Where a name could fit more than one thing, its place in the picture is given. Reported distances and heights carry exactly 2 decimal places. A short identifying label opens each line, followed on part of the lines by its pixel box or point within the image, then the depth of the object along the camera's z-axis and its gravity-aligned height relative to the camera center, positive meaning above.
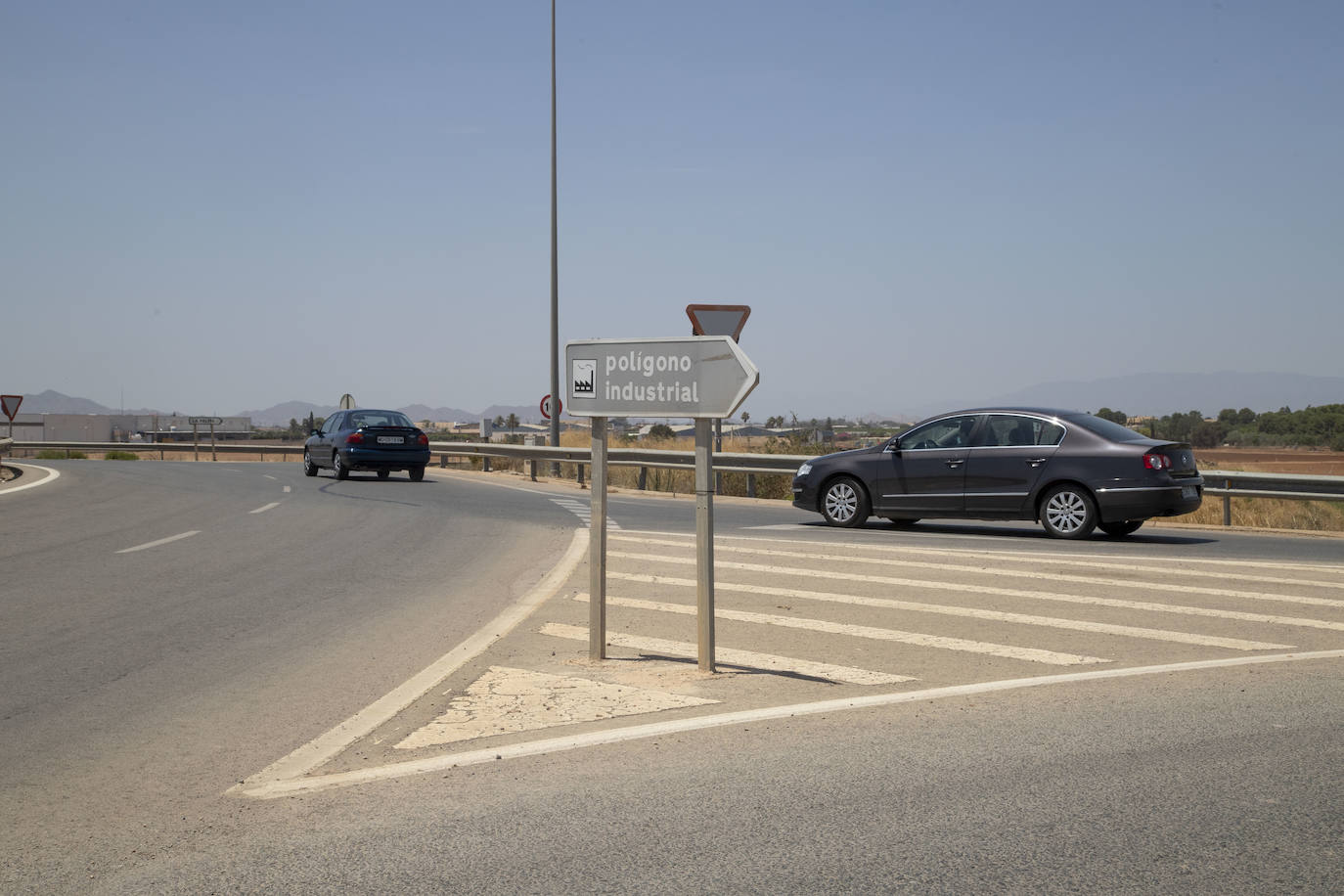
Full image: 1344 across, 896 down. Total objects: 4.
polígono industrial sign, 6.85 +0.34
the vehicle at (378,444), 27.61 -0.24
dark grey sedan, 14.27 -0.47
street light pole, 31.52 +3.16
